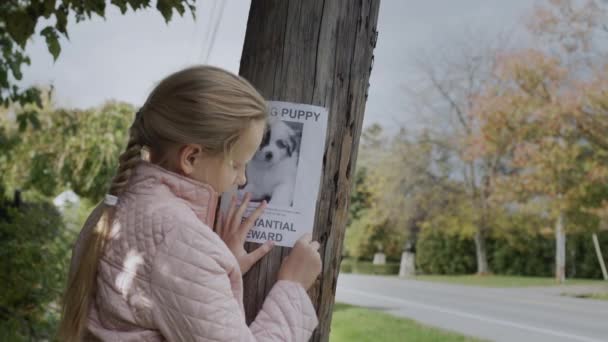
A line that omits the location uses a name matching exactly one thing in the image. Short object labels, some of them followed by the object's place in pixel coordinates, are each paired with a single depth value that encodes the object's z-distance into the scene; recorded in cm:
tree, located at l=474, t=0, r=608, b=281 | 1828
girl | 136
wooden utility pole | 181
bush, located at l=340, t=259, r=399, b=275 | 2870
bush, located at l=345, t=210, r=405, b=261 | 2861
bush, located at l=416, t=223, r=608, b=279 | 2239
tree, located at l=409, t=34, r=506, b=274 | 2406
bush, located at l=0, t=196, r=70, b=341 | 605
